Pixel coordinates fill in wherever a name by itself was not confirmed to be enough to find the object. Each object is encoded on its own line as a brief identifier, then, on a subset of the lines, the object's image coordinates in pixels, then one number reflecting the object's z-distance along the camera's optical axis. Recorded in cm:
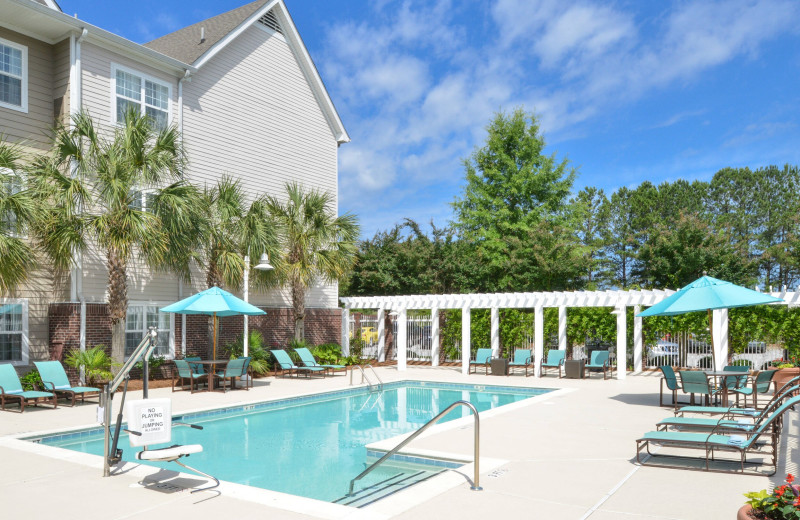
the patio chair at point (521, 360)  1927
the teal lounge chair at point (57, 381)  1222
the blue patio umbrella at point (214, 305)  1391
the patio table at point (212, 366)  1448
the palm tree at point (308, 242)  1912
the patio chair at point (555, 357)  1903
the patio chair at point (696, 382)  1100
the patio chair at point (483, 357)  1998
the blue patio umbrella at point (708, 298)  1070
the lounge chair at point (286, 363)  1798
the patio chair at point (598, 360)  1828
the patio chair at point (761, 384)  1109
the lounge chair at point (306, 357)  1873
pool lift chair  605
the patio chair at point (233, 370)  1471
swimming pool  768
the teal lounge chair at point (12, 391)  1148
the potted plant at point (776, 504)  364
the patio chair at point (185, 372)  1445
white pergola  1777
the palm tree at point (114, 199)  1350
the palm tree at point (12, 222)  1199
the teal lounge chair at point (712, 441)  628
